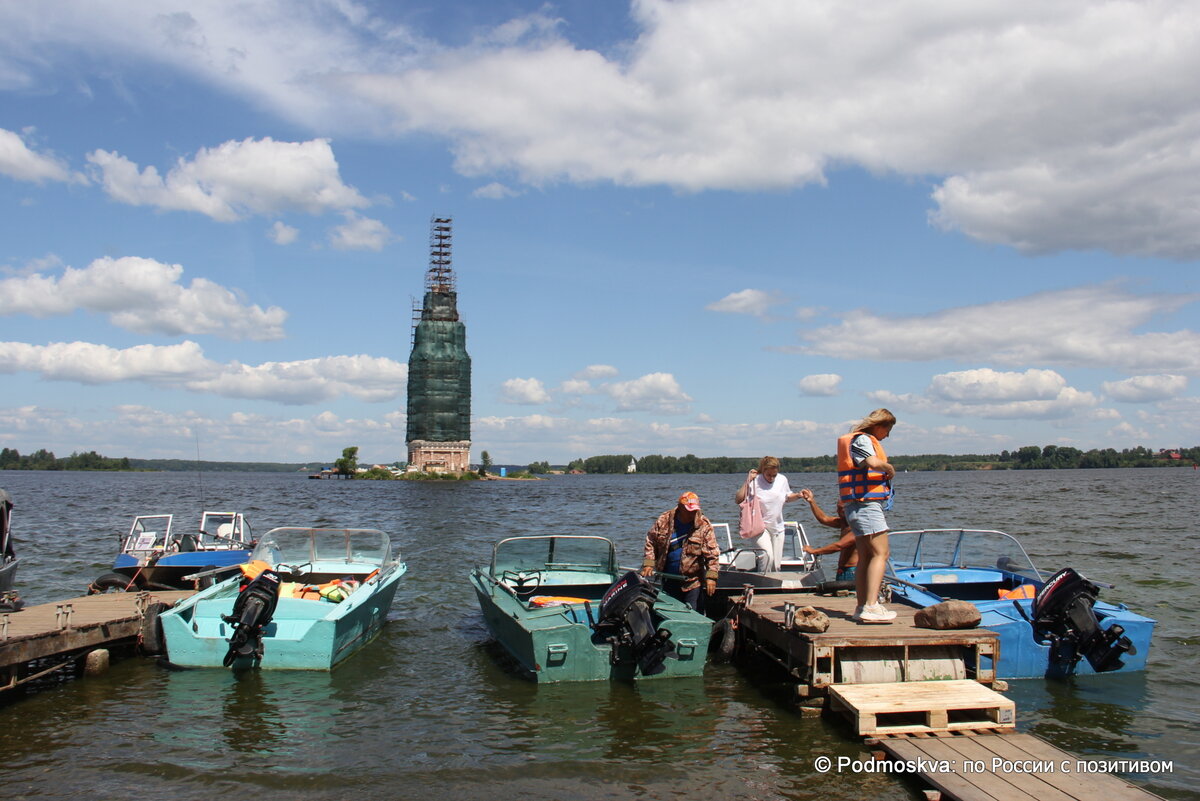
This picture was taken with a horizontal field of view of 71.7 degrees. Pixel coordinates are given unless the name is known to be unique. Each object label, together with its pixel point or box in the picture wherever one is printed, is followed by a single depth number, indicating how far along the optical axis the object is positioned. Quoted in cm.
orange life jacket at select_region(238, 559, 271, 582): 1300
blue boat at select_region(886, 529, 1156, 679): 1013
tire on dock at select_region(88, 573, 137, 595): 1591
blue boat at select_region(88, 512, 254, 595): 1611
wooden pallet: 786
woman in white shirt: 1266
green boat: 1001
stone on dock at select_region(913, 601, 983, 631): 901
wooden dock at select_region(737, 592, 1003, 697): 870
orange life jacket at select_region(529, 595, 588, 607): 1194
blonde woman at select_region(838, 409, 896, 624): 899
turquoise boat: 1081
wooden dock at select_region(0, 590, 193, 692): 980
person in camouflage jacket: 1168
